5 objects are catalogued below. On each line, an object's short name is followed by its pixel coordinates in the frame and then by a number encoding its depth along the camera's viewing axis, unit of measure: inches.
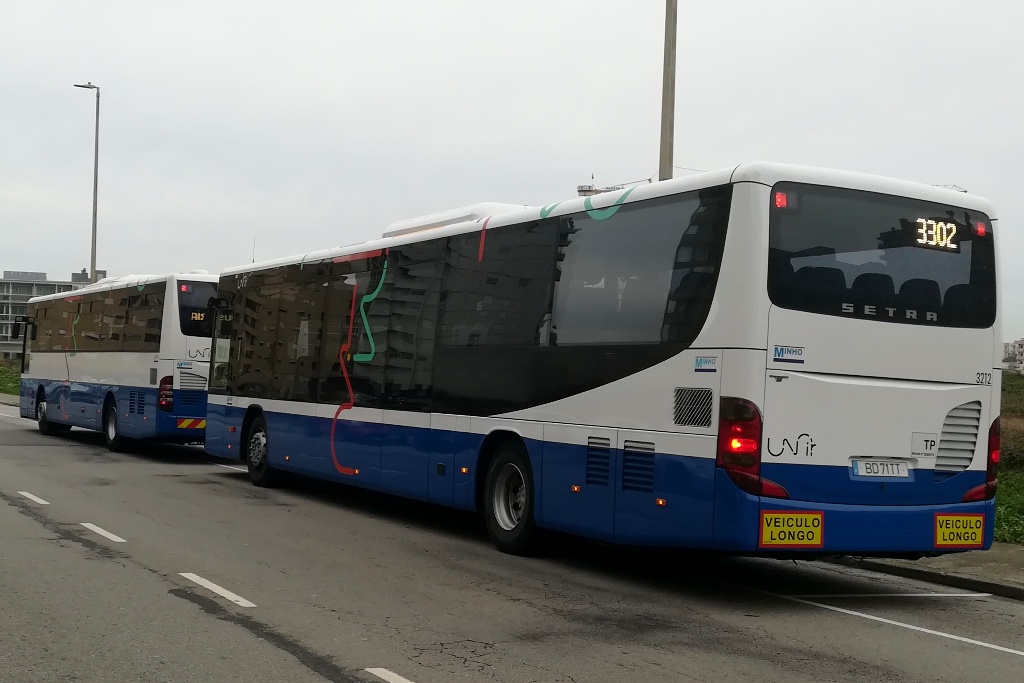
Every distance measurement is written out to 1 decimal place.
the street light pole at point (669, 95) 590.2
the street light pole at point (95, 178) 1665.5
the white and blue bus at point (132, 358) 842.8
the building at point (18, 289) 5149.6
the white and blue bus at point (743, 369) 353.7
